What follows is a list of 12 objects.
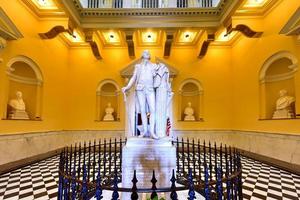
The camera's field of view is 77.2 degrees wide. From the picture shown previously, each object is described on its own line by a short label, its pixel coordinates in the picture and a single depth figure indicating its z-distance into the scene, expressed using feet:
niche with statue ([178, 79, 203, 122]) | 30.91
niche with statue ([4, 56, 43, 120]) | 20.36
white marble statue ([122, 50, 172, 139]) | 11.02
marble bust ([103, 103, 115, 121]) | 30.94
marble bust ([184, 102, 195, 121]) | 30.76
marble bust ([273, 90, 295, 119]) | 19.92
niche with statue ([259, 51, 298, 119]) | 20.10
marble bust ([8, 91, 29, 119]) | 20.25
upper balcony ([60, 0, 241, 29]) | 24.33
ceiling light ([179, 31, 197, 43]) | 27.48
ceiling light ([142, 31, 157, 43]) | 27.99
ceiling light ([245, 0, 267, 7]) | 20.62
